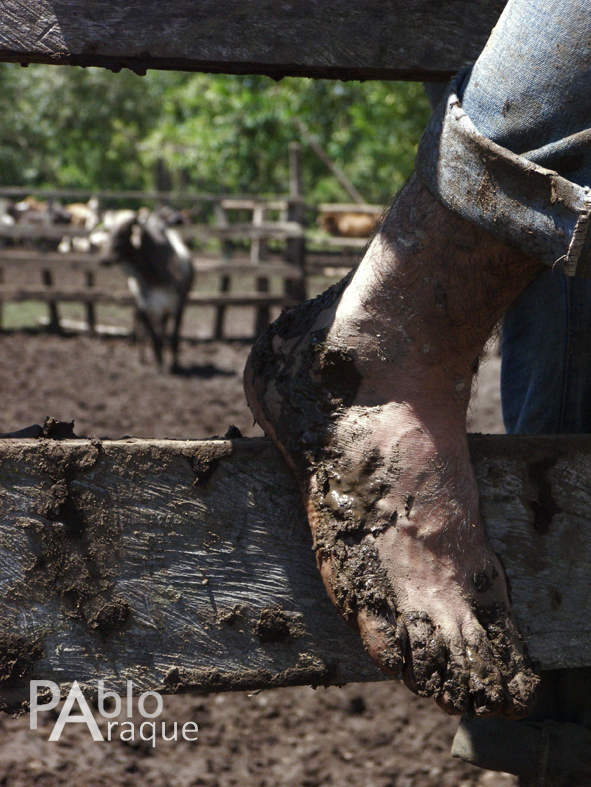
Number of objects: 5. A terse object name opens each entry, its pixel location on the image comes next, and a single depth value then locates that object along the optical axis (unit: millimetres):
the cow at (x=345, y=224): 25029
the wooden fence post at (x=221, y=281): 11931
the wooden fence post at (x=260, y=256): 12317
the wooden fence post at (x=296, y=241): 11981
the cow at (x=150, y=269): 9910
